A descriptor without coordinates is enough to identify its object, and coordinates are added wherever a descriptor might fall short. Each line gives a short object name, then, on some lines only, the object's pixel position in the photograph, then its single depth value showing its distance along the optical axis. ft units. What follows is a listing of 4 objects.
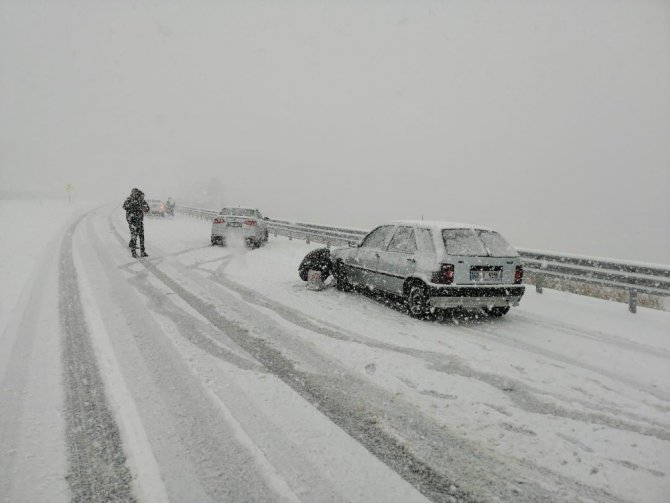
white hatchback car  19.75
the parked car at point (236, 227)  49.65
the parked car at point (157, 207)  99.04
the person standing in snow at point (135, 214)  38.30
